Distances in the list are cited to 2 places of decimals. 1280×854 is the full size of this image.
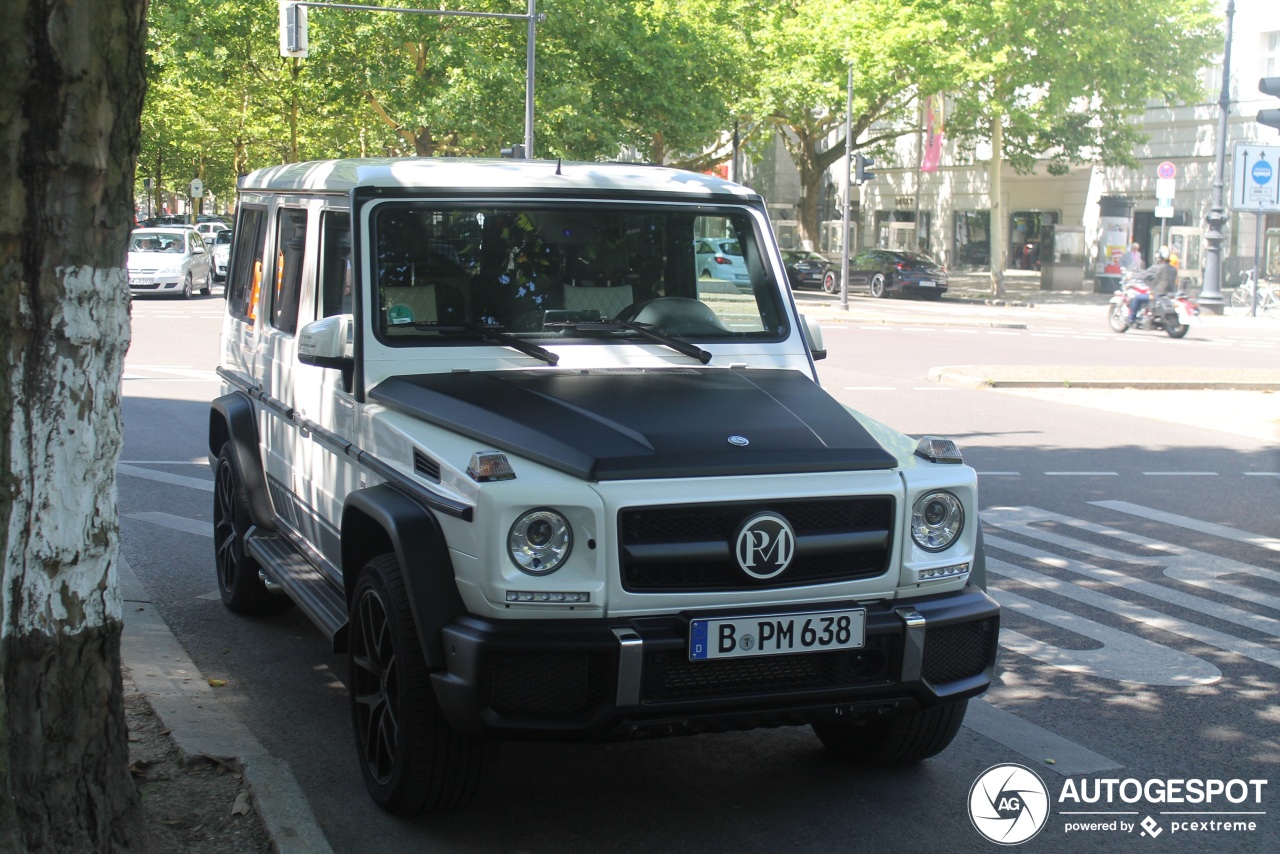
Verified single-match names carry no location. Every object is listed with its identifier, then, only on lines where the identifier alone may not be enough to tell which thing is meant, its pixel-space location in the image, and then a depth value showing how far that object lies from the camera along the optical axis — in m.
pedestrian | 35.82
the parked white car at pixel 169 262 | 32.19
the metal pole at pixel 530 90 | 32.69
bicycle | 35.38
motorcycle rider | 27.23
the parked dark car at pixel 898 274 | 42.06
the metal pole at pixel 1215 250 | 34.94
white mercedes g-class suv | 3.96
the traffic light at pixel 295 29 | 29.72
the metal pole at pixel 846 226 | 33.81
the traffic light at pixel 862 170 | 34.94
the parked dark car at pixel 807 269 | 44.53
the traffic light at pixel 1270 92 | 11.16
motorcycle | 27.48
